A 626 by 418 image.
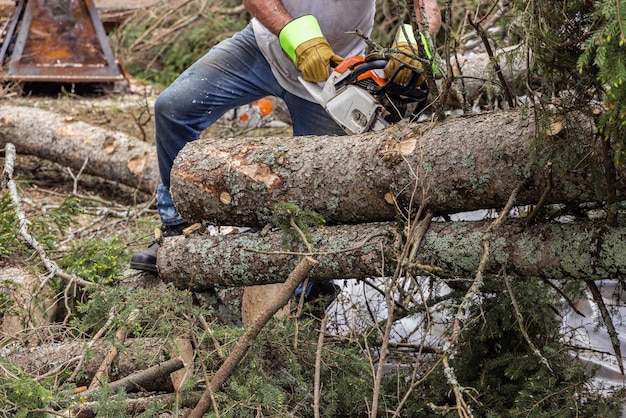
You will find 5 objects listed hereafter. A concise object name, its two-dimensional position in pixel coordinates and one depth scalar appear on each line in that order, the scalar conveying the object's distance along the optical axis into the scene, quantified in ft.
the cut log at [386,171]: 16.57
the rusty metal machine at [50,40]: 45.93
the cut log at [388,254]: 16.48
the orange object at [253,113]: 40.32
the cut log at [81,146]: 36.10
